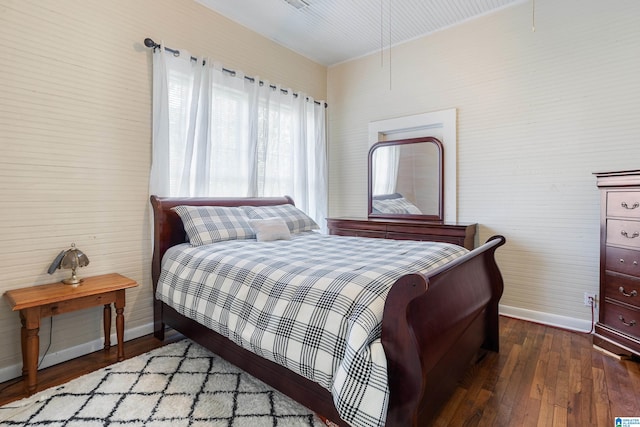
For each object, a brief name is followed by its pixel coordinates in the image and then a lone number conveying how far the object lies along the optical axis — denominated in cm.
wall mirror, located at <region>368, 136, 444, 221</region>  359
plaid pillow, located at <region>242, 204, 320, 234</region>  312
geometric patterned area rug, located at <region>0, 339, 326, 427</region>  161
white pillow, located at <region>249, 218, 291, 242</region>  277
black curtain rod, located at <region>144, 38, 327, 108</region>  263
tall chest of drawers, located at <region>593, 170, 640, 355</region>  217
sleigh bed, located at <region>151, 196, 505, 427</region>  122
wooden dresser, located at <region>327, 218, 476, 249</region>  312
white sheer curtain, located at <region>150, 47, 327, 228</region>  277
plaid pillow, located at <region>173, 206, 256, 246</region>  258
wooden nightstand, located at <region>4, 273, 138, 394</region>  186
